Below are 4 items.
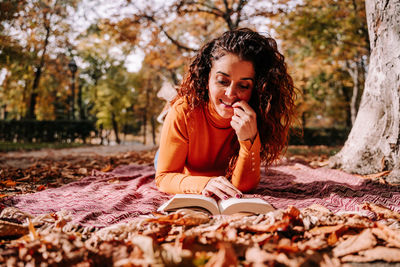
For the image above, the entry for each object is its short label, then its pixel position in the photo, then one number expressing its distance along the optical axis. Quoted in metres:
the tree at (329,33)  8.62
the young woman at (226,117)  1.99
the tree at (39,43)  8.27
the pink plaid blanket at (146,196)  1.79
